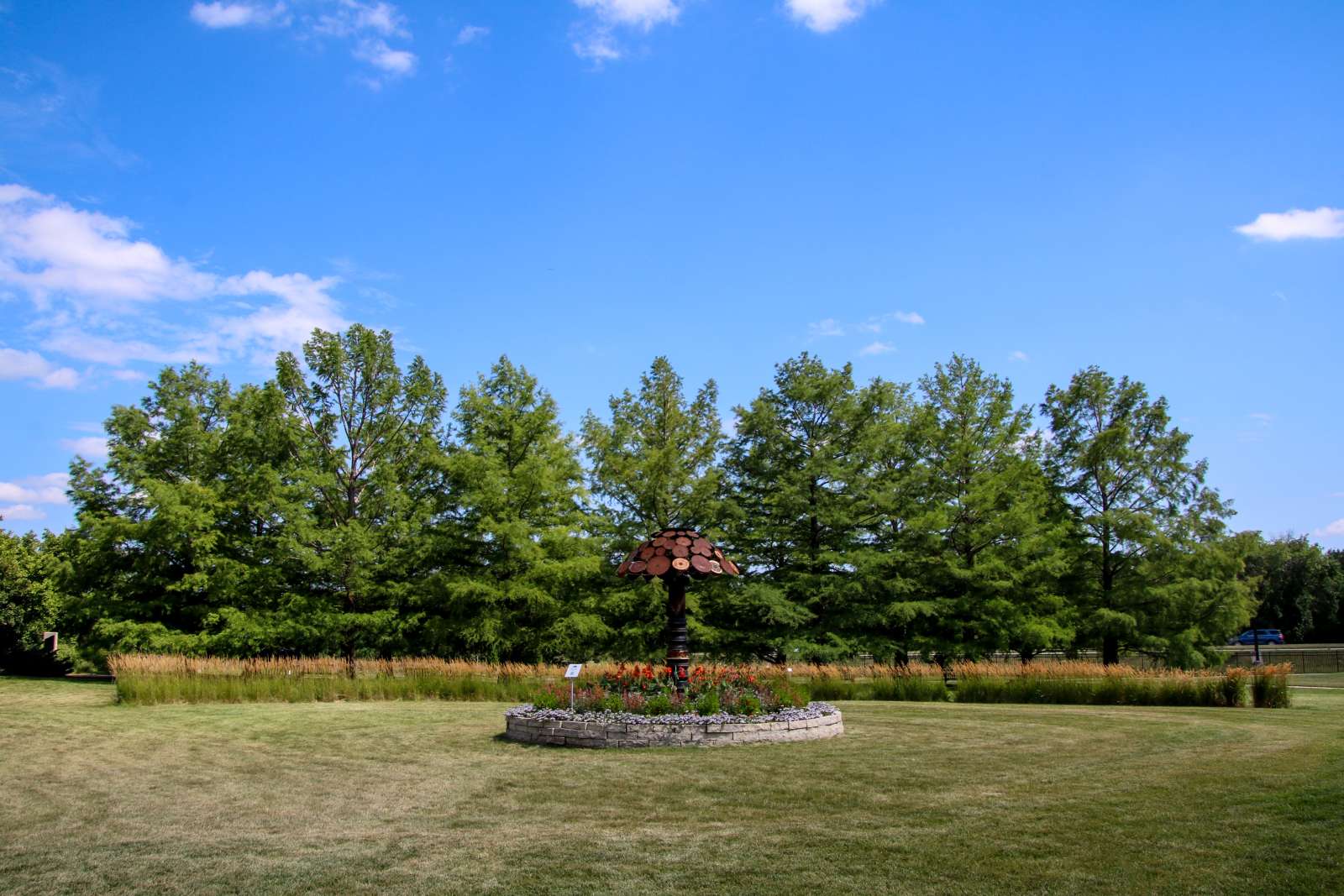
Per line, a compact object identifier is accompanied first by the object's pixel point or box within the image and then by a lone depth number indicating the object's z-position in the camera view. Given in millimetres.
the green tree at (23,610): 31016
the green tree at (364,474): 29203
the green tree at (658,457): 28953
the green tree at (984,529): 27234
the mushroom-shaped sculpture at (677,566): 13602
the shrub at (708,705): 12398
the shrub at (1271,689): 16906
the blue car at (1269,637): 55753
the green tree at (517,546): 27297
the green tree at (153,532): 28781
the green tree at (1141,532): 27500
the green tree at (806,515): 27359
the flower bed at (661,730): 11617
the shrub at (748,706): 12508
